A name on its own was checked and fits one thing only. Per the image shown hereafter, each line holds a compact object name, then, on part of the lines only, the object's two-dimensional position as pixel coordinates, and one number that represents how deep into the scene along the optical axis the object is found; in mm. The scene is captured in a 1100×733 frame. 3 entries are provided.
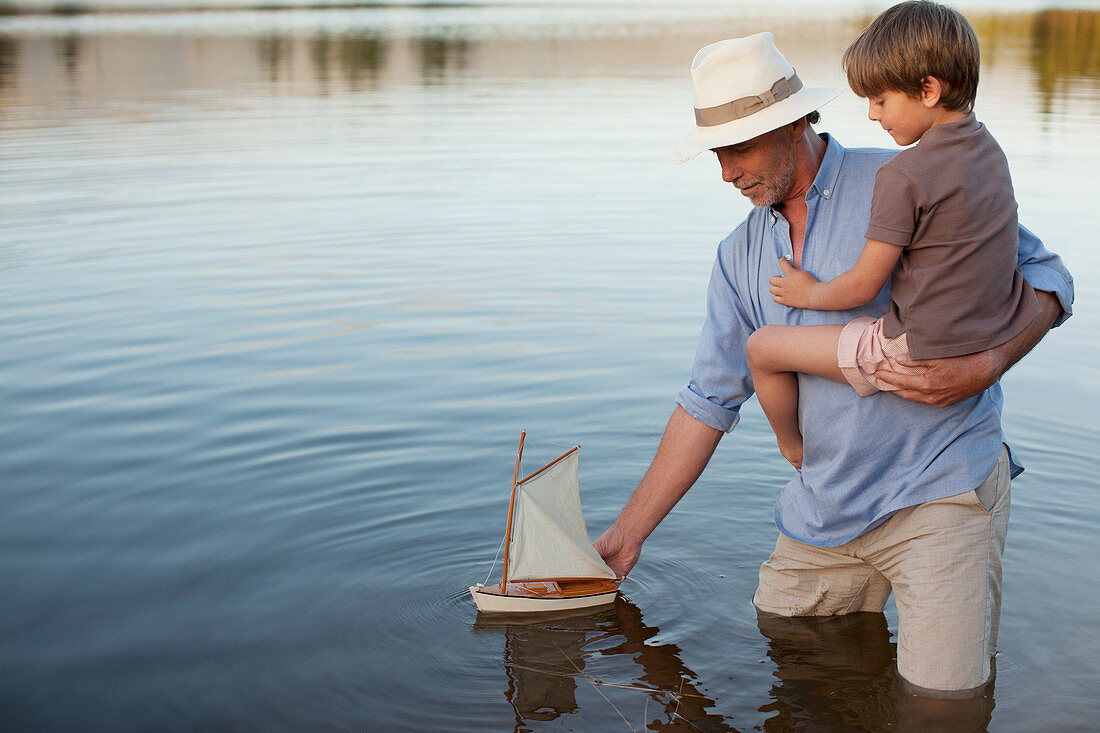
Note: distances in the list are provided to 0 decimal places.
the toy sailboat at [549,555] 4410
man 3629
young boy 3344
